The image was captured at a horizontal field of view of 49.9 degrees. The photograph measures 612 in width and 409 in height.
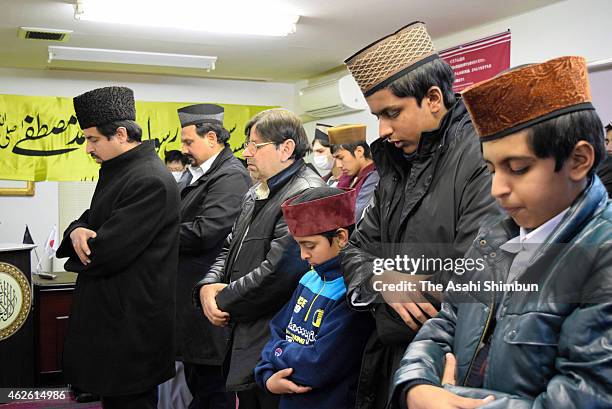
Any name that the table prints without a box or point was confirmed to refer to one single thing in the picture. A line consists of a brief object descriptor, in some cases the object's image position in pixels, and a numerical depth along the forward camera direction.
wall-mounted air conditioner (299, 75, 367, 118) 6.38
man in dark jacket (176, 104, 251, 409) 3.02
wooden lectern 3.62
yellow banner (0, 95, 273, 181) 6.45
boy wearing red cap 1.78
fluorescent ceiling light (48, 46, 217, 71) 5.68
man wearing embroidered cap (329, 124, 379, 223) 4.00
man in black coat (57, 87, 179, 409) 2.46
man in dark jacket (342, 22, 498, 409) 1.43
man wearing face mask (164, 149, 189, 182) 6.46
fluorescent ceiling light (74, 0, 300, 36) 4.41
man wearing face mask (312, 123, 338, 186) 5.39
